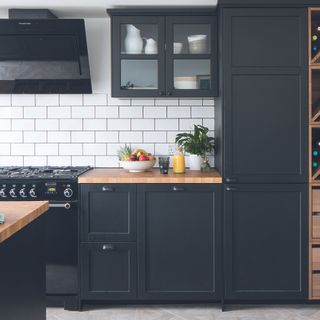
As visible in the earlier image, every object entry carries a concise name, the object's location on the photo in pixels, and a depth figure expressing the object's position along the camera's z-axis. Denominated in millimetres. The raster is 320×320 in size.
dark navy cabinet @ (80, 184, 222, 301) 3309
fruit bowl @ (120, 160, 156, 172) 3541
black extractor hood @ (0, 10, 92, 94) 3527
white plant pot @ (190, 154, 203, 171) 3720
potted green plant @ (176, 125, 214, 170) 3682
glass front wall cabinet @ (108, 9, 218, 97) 3553
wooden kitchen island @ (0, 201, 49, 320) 1758
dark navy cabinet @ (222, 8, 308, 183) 3281
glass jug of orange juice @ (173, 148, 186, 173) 3562
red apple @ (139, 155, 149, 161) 3575
